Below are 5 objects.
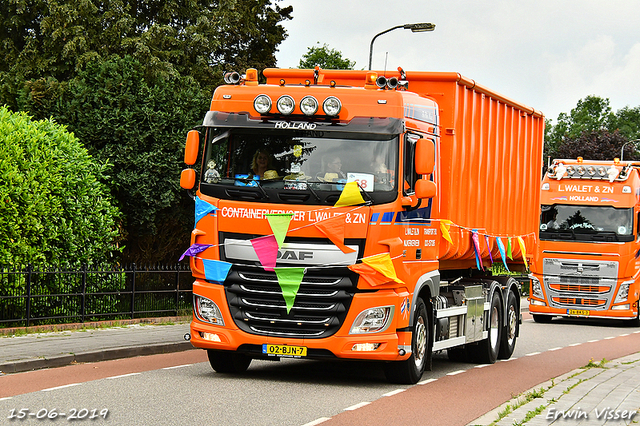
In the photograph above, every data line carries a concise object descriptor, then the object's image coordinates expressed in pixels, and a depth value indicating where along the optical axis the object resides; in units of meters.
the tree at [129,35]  30.25
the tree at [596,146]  75.62
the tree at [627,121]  126.46
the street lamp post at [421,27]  25.64
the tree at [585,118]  128.25
